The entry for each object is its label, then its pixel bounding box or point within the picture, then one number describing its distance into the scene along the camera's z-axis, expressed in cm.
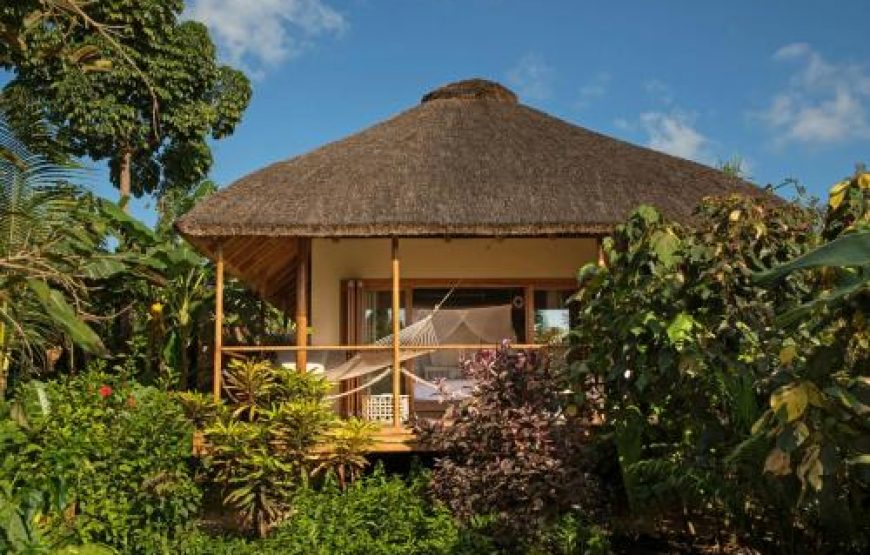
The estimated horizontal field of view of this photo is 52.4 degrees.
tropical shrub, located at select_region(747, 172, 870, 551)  239
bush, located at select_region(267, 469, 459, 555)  597
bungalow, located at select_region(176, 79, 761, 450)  779
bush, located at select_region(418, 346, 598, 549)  604
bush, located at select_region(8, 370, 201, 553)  601
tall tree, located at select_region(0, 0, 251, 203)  1547
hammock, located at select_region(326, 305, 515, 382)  789
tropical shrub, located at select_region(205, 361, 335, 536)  666
